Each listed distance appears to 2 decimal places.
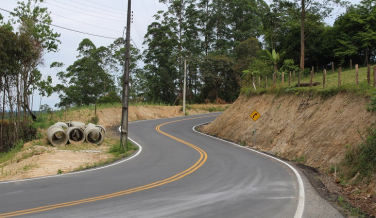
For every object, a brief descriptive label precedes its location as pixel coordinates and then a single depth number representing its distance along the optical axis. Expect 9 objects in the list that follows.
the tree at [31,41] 31.89
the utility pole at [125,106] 22.38
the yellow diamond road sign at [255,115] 26.35
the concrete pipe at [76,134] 24.84
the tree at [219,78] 61.28
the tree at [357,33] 40.69
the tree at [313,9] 37.61
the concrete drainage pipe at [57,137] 24.19
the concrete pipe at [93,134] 25.33
